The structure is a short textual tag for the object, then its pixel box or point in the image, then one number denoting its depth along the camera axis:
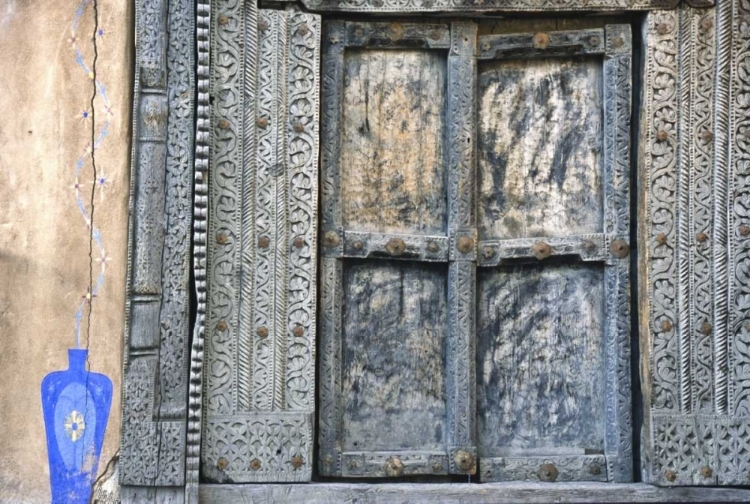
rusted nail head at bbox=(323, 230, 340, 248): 2.98
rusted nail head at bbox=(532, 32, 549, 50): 3.04
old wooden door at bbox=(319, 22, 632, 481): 2.99
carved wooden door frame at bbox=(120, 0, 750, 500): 2.84
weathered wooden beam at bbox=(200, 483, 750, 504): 2.88
